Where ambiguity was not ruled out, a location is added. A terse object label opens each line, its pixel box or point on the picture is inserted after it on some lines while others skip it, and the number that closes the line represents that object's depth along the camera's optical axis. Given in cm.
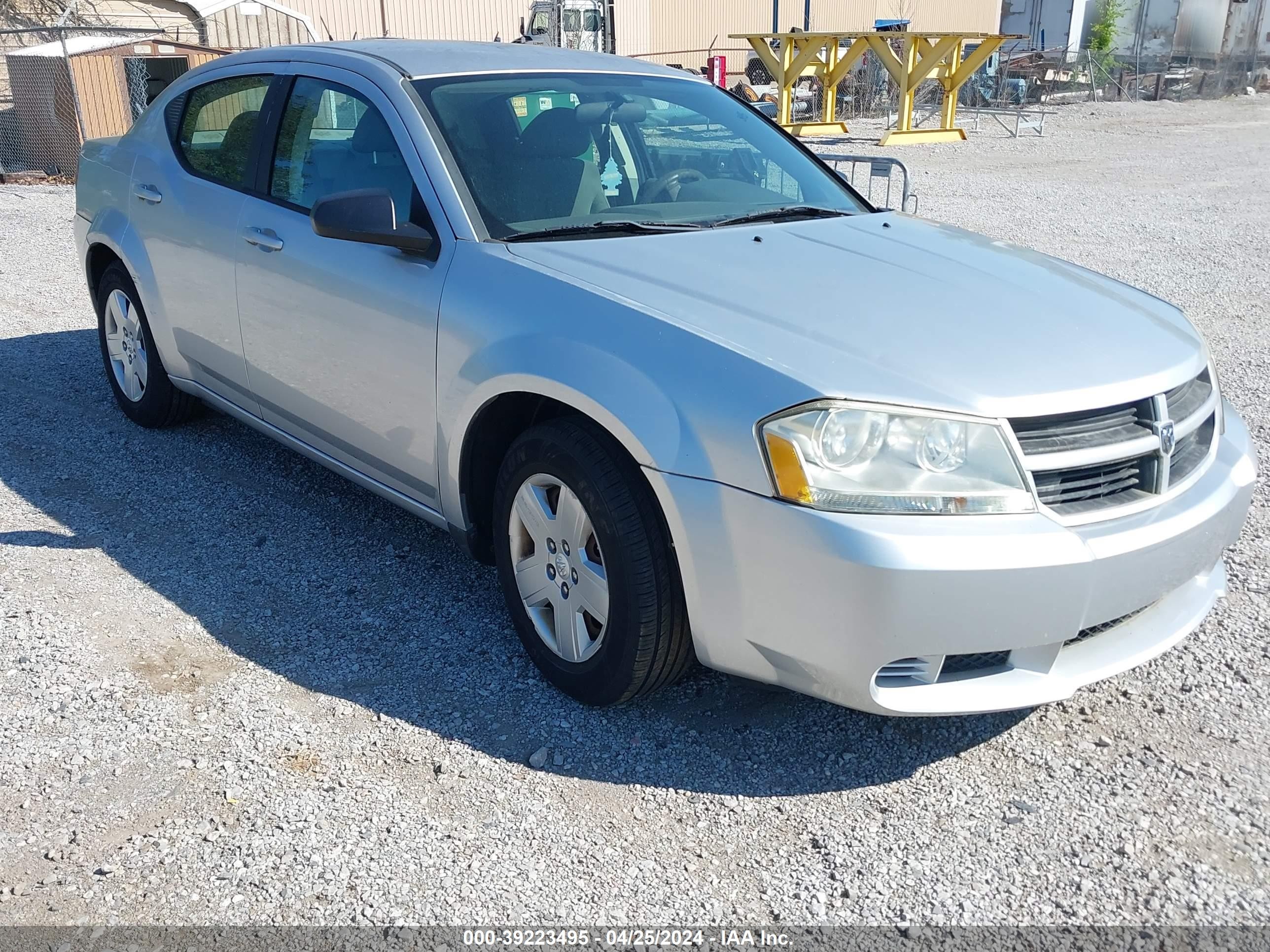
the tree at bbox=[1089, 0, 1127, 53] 3478
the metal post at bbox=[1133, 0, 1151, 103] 3485
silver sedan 251
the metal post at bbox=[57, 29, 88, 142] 1330
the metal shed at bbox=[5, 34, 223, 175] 1366
